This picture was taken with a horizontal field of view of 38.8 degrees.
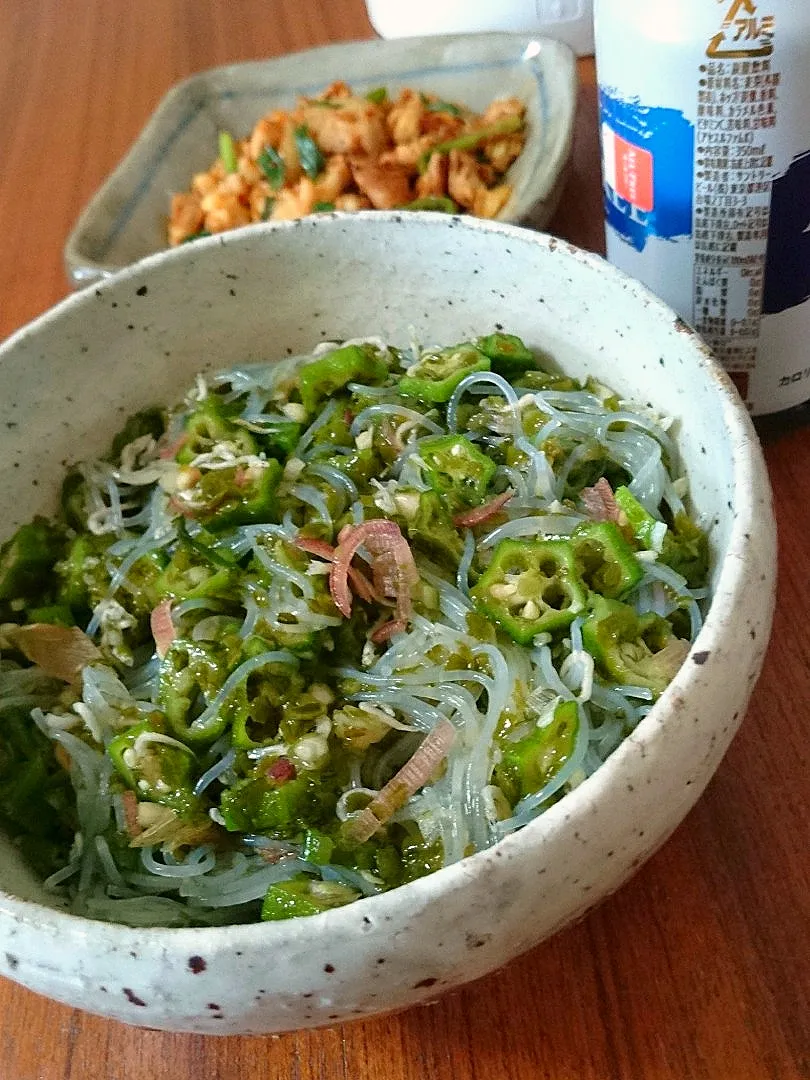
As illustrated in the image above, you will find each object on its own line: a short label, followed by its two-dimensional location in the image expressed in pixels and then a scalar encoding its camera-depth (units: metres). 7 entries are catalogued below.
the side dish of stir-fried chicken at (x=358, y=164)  0.38
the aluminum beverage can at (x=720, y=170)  0.22
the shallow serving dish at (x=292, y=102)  0.36
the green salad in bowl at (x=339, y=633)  0.20
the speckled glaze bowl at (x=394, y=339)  0.16
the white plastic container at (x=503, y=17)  0.44
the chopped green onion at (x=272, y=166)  0.40
